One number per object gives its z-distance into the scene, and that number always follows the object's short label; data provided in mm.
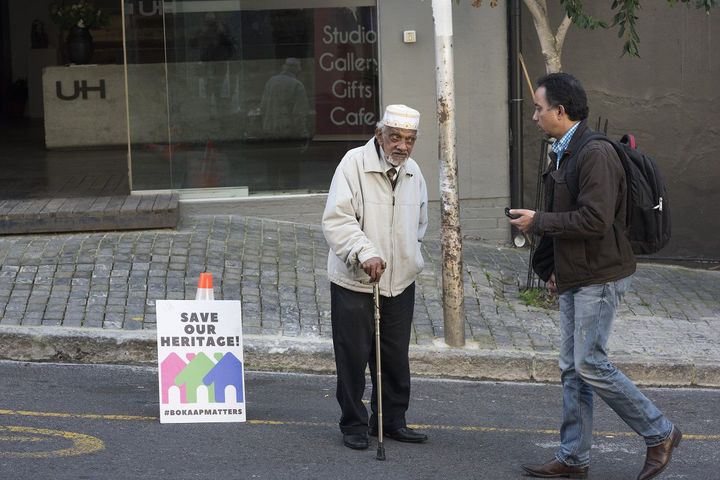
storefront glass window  11508
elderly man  5881
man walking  5336
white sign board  6496
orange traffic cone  6578
